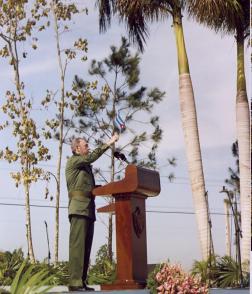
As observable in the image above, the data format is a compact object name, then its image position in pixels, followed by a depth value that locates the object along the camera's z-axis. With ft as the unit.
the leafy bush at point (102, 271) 33.68
